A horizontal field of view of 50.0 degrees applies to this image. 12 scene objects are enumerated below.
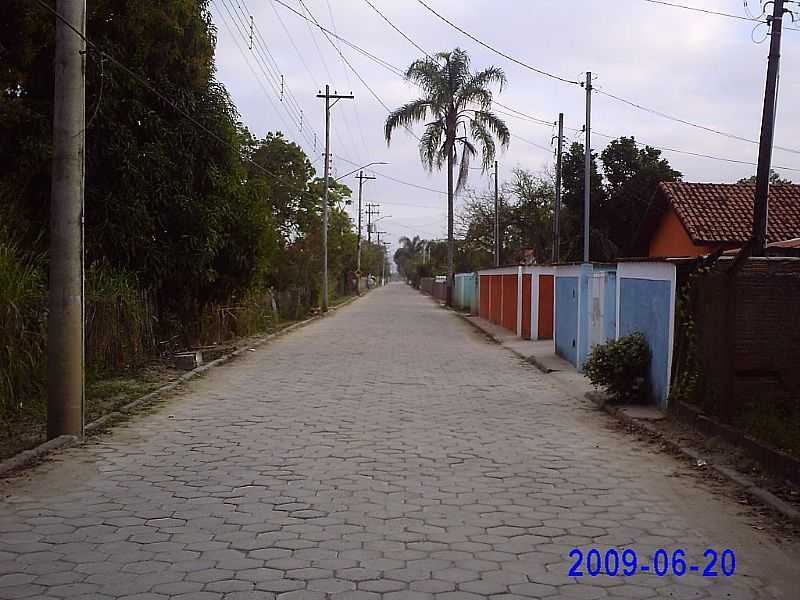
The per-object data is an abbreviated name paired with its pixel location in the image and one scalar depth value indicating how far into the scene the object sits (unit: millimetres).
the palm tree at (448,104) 41344
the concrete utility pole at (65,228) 8836
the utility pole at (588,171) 28609
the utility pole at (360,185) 75231
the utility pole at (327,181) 41656
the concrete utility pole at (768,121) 14586
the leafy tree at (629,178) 40250
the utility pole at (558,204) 32375
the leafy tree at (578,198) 40562
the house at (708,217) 25984
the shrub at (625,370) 11625
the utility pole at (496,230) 47203
